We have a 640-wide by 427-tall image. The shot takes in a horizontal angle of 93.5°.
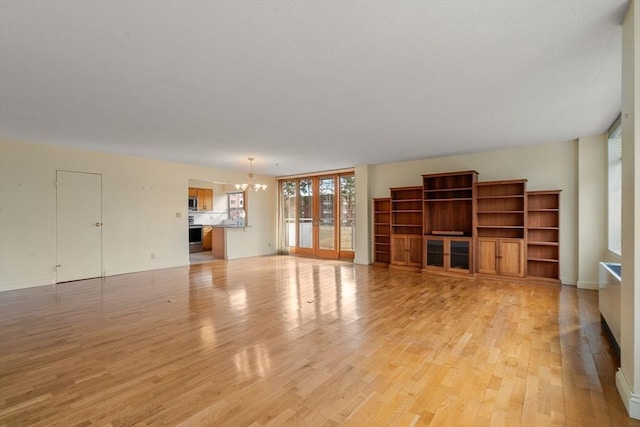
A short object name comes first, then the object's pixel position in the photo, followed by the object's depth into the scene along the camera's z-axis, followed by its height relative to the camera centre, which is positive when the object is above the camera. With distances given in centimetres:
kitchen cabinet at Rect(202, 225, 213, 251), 1052 -86
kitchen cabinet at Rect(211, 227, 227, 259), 862 -87
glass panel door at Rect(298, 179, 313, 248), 911 -2
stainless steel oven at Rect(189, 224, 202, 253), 1008 -83
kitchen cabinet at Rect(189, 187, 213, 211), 1012 +56
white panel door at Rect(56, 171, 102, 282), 557 -20
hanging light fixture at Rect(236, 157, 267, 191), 729 +66
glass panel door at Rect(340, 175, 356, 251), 827 -3
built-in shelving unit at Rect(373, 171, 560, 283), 543 -35
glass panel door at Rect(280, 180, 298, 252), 953 -1
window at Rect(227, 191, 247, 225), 1043 +23
